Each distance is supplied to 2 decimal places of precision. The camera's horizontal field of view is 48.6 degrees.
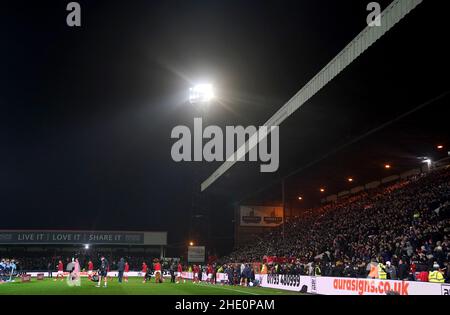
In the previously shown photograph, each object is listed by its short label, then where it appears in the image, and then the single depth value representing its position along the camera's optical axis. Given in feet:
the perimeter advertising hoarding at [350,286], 52.85
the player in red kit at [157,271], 119.90
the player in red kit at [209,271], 139.15
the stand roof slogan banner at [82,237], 215.72
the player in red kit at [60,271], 152.83
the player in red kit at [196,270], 143.23
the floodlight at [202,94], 178.60
